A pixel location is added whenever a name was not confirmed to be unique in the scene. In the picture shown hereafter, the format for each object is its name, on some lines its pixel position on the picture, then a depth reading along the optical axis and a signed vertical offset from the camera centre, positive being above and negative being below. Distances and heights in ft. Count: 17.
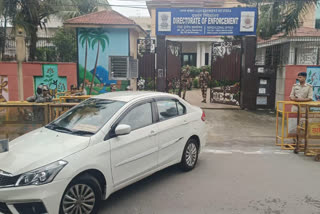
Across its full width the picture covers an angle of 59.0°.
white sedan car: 10.33 -3.47
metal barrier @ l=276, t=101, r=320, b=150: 21.54 -3.63
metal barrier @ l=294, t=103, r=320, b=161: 21.24 -4.30
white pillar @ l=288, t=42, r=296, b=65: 39.86 +2.83
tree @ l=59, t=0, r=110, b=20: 56.59 +14.01
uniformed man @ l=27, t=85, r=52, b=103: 21.88 -1.92
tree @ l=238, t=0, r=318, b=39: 39.17 +8.82
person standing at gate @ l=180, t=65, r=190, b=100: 49.06 -0.76
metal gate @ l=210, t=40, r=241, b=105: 44.42 +0.61
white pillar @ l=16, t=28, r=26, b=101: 38.40 +2.86
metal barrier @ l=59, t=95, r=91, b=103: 23.47 -2.24
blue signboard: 39.70 +7.44
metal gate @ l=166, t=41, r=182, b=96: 43.19 +1.17
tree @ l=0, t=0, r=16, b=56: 37.04 +8.32
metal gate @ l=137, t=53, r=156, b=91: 42.87 +0.98
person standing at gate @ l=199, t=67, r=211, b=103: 47.60 -1.55
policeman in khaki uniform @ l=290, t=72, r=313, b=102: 23.53 -1.32
